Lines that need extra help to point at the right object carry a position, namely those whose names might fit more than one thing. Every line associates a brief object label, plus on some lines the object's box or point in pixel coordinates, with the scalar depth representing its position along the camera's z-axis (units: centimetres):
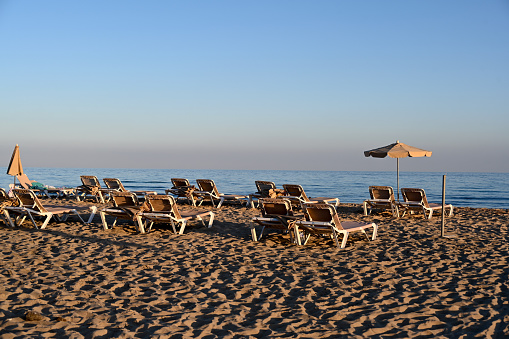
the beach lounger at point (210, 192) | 1321
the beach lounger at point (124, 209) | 830
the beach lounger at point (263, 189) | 1273
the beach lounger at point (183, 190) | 1347
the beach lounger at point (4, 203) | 875
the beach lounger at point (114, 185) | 1480
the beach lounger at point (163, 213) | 813
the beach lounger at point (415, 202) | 1062
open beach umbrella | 1151
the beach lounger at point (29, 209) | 863
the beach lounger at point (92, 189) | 1441
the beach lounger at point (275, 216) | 749
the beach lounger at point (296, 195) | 1216
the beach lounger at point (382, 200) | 1094
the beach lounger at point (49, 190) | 1597
